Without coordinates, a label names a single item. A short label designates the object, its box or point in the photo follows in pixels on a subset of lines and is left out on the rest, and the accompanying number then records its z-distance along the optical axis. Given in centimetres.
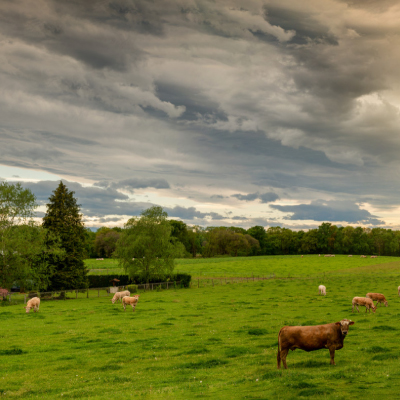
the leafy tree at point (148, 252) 6781
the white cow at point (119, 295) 4506
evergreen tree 6019
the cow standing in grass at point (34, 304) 3876
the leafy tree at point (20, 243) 5503
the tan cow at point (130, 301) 3756
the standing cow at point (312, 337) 1375
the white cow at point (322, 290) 4618
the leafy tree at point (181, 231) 15691
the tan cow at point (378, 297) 3391
